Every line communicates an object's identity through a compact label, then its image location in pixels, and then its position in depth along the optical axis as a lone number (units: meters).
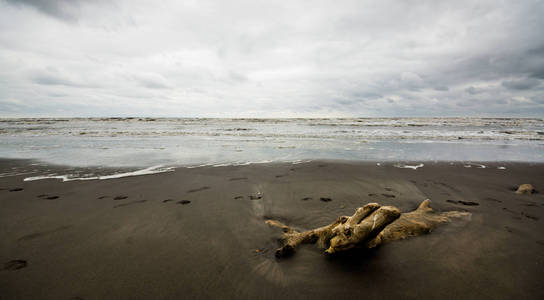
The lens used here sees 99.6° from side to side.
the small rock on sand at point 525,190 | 5.50
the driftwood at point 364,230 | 2.78
